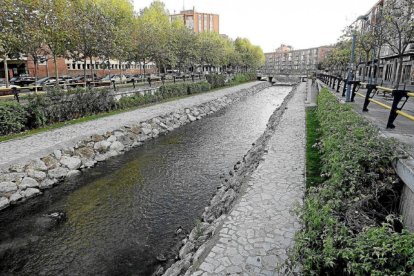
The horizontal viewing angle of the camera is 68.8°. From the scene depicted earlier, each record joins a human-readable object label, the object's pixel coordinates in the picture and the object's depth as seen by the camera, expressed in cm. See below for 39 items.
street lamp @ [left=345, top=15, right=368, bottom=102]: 1446
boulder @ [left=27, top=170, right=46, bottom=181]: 935
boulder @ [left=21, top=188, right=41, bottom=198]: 883
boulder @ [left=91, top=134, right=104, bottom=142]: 1263
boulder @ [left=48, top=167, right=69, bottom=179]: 995
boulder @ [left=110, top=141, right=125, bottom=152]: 1302
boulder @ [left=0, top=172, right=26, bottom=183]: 862
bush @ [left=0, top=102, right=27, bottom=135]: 1220
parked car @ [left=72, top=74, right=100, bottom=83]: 3553
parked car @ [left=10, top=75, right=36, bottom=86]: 3353
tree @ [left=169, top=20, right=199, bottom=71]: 4003
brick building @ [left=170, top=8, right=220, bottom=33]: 10325
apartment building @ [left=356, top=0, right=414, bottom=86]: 3431
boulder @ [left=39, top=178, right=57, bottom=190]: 945
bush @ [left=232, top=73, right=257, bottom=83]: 4964
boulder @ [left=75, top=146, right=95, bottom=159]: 1150
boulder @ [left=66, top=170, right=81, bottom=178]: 1045
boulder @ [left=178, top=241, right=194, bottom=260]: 577
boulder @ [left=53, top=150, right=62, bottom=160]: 1059
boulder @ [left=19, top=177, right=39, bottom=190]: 894
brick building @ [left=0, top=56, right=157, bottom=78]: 4324
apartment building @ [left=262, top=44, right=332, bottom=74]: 14038
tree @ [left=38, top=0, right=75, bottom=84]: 2242
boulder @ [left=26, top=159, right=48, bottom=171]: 948
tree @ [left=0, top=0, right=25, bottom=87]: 1922
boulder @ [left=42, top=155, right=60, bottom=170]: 1004
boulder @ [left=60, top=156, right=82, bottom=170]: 1067
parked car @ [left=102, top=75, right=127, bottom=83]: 4046
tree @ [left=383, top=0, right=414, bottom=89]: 1852
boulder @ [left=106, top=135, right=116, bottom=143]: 1319
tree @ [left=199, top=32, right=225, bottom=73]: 4753
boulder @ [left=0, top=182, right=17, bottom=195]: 848
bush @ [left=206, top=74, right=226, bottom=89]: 3647
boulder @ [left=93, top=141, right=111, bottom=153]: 1239
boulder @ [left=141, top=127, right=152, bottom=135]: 1560
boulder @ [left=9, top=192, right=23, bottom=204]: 848
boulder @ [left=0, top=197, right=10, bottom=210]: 820
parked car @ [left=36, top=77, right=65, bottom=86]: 3281
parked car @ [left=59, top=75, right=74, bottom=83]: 3392
